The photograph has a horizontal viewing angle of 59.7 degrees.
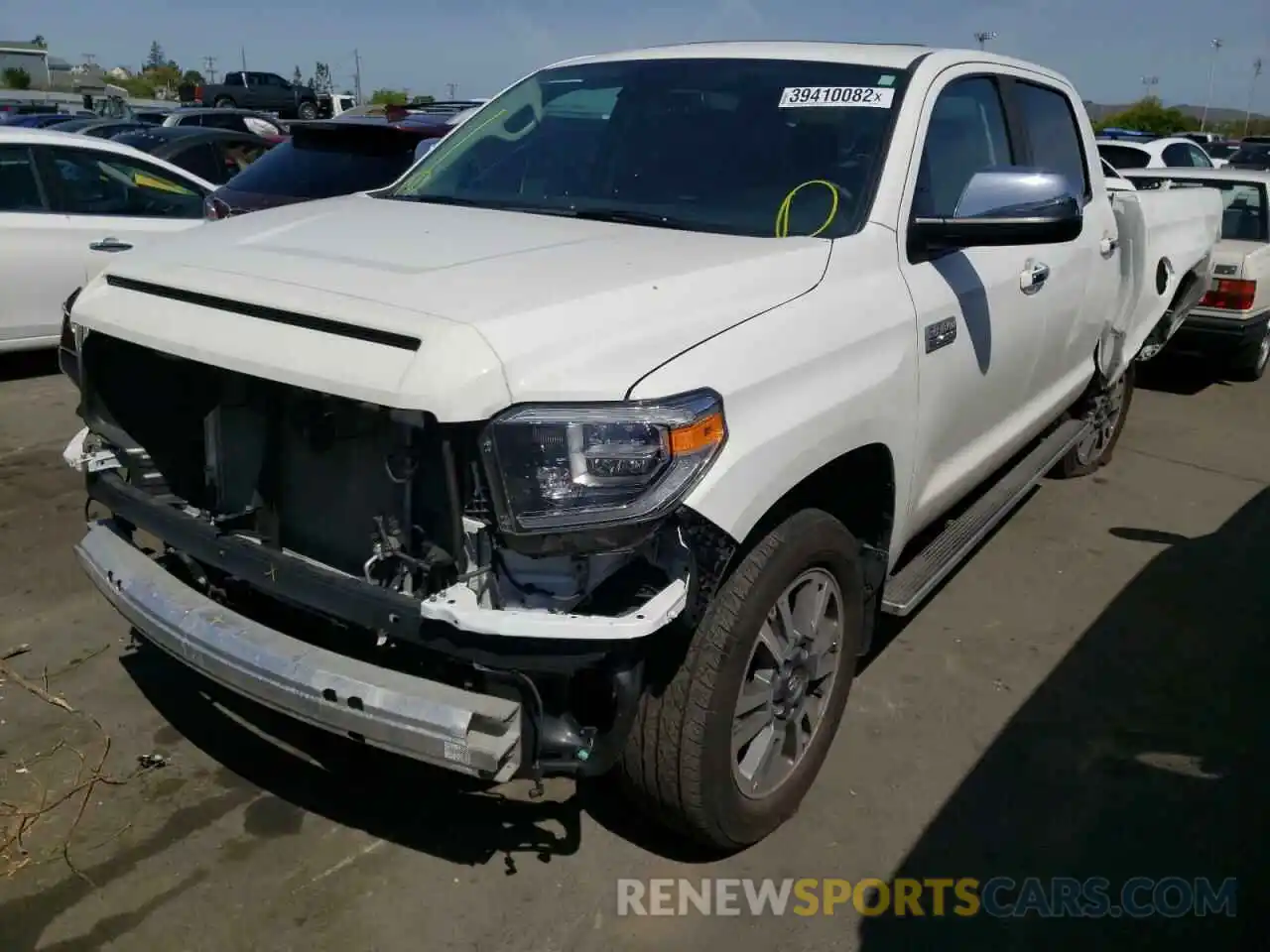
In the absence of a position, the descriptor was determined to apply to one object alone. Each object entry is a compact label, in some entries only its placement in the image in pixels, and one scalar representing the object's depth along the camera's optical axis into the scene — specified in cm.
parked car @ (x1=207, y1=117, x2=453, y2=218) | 715
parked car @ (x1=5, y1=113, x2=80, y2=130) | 1839
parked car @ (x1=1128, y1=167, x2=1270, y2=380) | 798
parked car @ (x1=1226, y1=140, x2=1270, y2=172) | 2104
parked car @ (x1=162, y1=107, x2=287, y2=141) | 1926
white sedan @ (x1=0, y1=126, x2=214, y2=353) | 701
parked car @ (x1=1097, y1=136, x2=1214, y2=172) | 1347
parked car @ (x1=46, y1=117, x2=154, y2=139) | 1452
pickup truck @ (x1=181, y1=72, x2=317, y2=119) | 3553
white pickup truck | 222
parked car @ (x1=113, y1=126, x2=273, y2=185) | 1133
